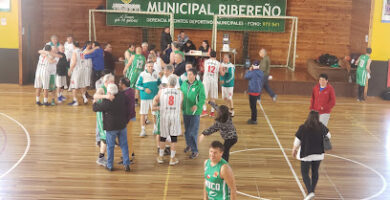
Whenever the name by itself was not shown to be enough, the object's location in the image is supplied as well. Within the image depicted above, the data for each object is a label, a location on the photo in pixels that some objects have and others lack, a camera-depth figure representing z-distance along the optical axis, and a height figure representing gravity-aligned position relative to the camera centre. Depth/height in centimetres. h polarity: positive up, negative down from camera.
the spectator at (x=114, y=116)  855 -151
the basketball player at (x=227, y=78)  1284 -122
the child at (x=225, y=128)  810 -157
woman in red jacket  979 -123
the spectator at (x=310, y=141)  752 -161
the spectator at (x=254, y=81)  1209 -118
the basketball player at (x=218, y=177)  579 -169
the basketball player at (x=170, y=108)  910 -142
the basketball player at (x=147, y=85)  1055 -119
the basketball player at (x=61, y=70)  1401 -121
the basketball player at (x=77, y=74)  1402 -132
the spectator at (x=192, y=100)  948 -131
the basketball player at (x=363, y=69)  1590 -106
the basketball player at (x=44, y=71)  1359 -123
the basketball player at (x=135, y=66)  1291 -96
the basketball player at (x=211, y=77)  1302 -122
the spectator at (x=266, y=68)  1402 -99
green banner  1944 +74
